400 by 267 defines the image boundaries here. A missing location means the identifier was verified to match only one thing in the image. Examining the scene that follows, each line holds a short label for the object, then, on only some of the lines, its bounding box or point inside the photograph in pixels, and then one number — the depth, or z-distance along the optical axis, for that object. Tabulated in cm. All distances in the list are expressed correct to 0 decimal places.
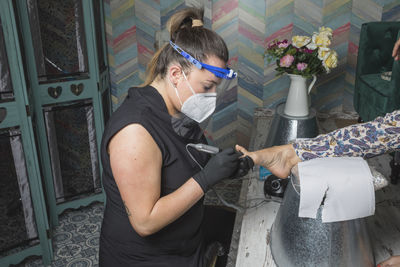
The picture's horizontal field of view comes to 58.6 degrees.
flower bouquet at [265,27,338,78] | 188
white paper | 82
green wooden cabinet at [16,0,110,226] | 219
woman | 101
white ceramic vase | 186
